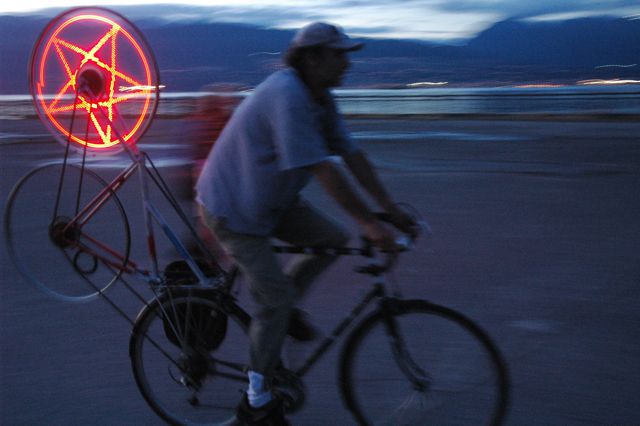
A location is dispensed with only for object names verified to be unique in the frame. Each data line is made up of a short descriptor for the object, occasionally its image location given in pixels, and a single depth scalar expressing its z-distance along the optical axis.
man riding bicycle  2.80
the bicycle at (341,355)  3.14
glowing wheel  3.47
